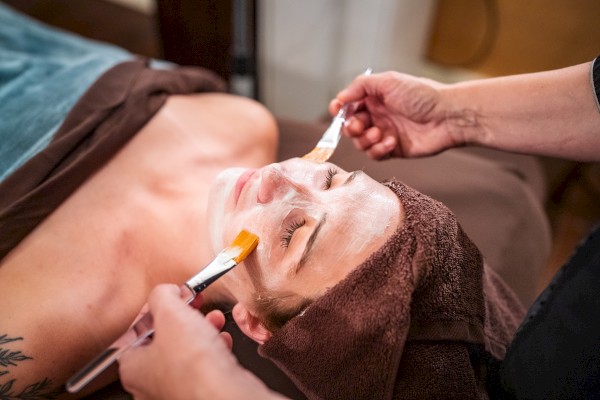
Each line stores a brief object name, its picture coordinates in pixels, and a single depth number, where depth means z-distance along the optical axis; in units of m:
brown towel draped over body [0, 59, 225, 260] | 0.90
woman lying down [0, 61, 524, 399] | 0.67
